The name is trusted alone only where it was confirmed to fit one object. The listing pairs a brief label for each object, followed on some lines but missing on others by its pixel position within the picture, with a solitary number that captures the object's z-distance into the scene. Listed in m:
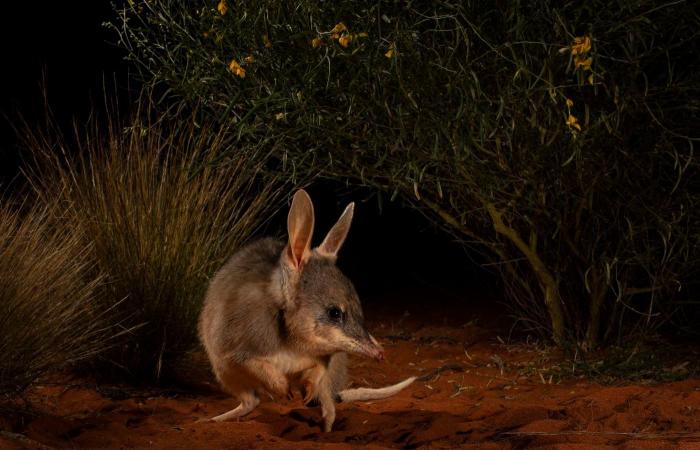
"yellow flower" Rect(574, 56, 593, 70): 4.34
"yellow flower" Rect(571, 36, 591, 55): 4.30
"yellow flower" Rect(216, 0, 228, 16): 4.88
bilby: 4.39
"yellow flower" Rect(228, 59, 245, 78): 4.93
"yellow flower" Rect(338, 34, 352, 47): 4.61
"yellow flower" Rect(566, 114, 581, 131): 4.48
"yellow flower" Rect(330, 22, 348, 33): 4.62
